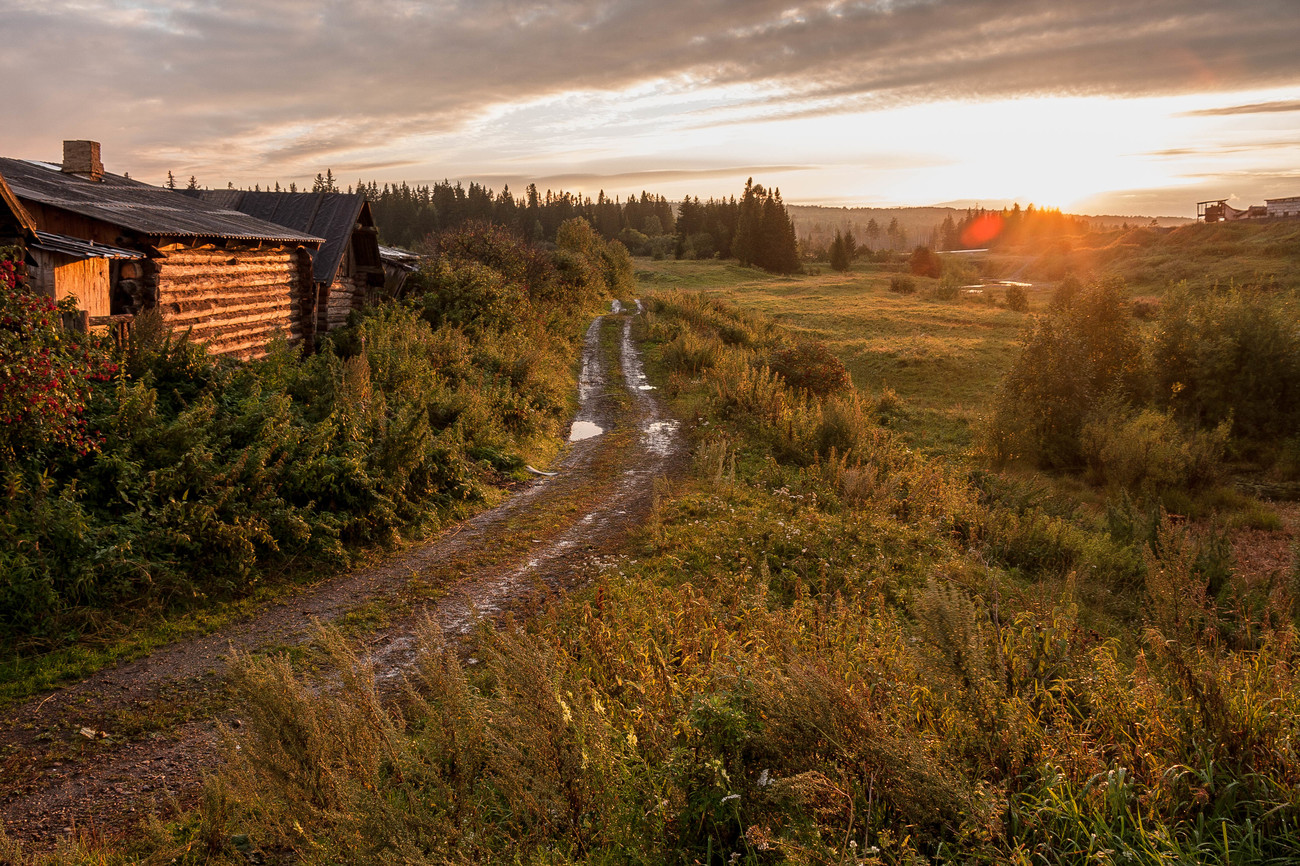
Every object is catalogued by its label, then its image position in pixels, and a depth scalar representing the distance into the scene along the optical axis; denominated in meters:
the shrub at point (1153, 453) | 16.55
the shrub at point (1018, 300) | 54.94
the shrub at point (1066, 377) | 19.48
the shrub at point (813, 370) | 22.03
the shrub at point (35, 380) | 7.46
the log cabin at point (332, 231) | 21.20
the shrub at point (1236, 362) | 18.75
